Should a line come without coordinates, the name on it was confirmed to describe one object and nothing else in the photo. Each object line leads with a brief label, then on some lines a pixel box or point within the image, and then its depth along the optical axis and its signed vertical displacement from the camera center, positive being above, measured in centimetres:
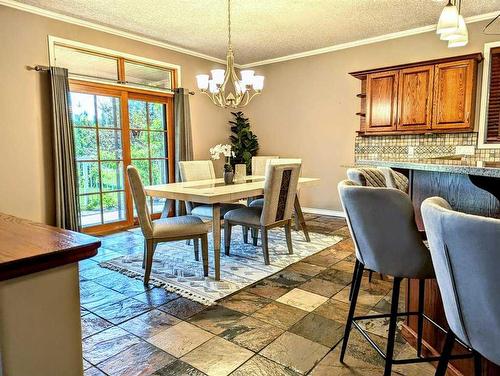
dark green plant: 622 +15
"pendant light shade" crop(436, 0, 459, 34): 212 +80
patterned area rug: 275 -110
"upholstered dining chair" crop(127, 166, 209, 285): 270 -65
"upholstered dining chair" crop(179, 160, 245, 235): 374 -34
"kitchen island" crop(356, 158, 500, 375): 142 -23
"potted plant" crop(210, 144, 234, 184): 369 -20
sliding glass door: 441 +5
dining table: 286 -38
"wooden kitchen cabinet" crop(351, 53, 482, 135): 395 +63
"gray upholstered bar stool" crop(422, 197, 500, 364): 75 -29
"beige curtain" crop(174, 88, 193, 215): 523 +33
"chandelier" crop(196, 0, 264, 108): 351 +70
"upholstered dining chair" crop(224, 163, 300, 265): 318 -59
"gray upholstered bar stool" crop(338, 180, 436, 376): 132 -34
